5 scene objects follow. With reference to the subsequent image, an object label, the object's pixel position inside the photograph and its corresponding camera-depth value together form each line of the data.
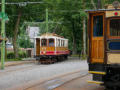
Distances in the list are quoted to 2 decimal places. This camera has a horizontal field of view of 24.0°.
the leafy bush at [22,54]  42.60
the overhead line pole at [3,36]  21.64
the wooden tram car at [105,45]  10.03
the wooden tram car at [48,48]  28.95
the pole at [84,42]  34.94
